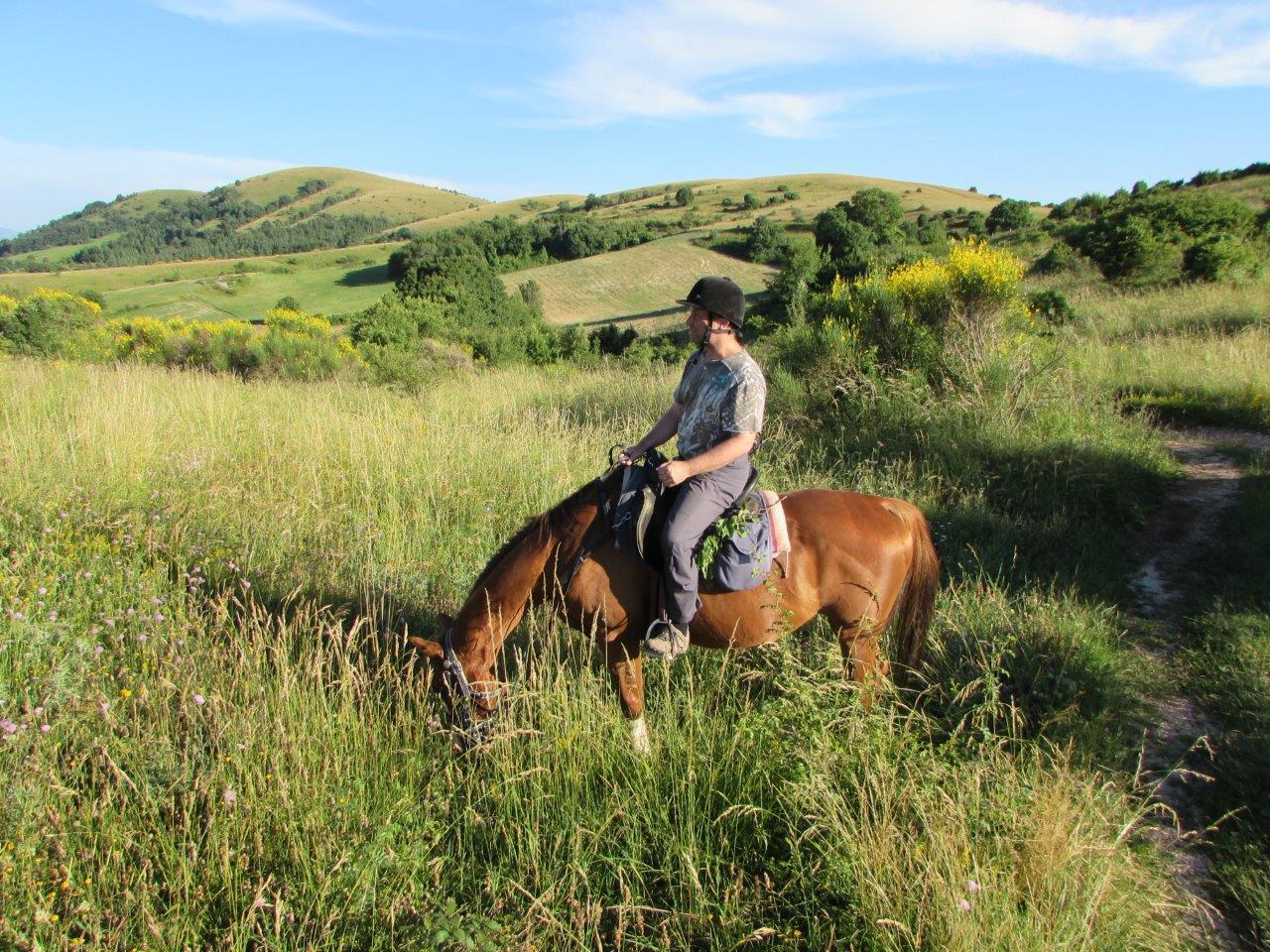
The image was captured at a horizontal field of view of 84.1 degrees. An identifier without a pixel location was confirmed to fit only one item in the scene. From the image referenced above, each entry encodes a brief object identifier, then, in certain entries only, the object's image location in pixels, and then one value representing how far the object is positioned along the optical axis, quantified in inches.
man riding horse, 133.7
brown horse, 138.9
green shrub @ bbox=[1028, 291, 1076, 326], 605.6
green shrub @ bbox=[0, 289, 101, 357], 606.9
